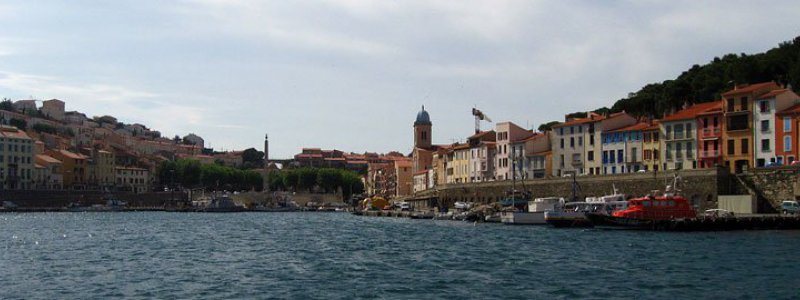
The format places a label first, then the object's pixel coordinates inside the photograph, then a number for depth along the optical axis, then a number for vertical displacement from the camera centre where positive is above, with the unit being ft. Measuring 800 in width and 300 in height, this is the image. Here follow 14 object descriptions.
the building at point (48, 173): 483.92 +10.93
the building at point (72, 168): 521.65 +14.60
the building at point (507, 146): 341.62 +17.91
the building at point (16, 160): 457.27 +16.66
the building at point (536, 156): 326.85 +13.87
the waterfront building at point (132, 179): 565.12 +9.33
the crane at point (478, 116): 520.42 +43.94
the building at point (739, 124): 239.09 +18.33
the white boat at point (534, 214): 242.37 -4.48
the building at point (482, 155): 364.99 +15.78
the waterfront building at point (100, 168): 539.29 +14.92
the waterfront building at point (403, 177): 547.49 +10.72
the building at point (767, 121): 233.35 +18.73
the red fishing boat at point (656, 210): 201.57 -2.80
